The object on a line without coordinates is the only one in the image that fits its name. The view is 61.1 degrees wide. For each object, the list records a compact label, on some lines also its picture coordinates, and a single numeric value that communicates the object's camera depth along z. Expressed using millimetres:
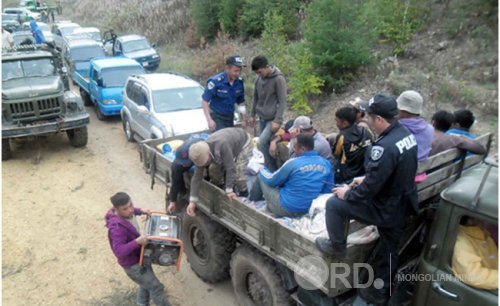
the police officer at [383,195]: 3182
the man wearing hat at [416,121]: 3977
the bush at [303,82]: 10031
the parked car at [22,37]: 17922
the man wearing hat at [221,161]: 4535
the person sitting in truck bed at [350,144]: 4211
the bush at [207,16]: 18766
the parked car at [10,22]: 23078
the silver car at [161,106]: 9000
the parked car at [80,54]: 15295
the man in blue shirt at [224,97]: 6362
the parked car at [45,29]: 20131
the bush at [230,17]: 17688
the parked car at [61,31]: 18569
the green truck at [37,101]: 9539
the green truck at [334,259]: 3050
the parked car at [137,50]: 16688
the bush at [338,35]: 9805
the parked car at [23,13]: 28792
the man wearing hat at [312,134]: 4613
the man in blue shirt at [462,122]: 4891
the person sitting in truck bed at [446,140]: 4094
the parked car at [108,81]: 12078
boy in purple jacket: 4258
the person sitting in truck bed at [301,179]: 4074
